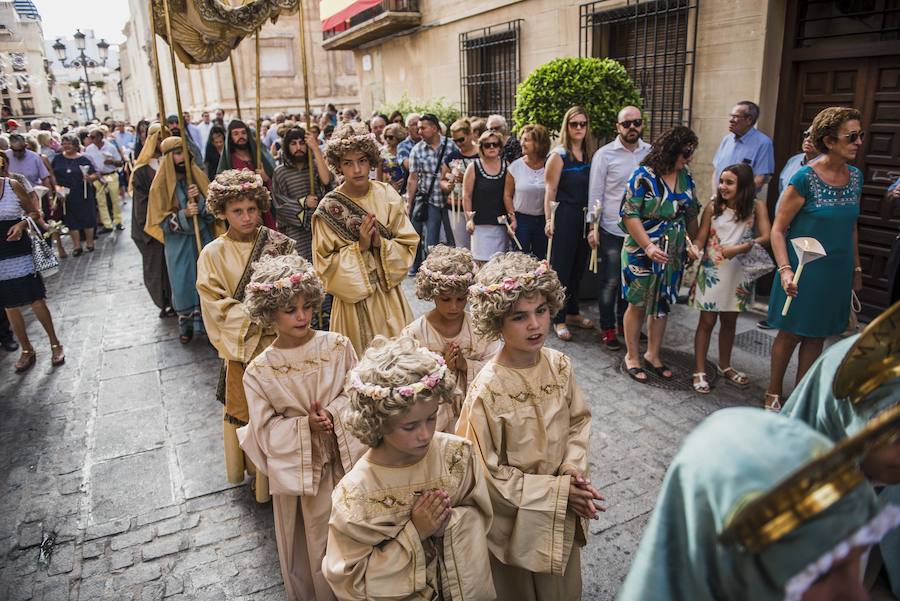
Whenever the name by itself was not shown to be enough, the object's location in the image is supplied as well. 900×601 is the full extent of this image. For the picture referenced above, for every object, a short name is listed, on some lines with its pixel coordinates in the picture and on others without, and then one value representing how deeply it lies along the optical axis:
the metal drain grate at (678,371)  5.09
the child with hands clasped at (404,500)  1.97
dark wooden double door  5.69
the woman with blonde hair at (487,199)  6.32
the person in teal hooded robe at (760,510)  0.90
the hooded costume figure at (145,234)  6.50
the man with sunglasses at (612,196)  5.56
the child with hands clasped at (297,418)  2.81
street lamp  20.08
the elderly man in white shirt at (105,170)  12.57
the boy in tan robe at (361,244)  4.05
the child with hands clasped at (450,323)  3.07
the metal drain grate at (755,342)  5.67
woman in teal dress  3.93
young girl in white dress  4.67
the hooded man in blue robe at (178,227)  5.93
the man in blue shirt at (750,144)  6.15
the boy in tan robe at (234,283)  3.64
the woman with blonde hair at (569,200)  5.92
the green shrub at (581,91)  6.62
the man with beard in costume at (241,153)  6.27
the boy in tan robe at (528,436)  2.35
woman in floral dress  4.78
